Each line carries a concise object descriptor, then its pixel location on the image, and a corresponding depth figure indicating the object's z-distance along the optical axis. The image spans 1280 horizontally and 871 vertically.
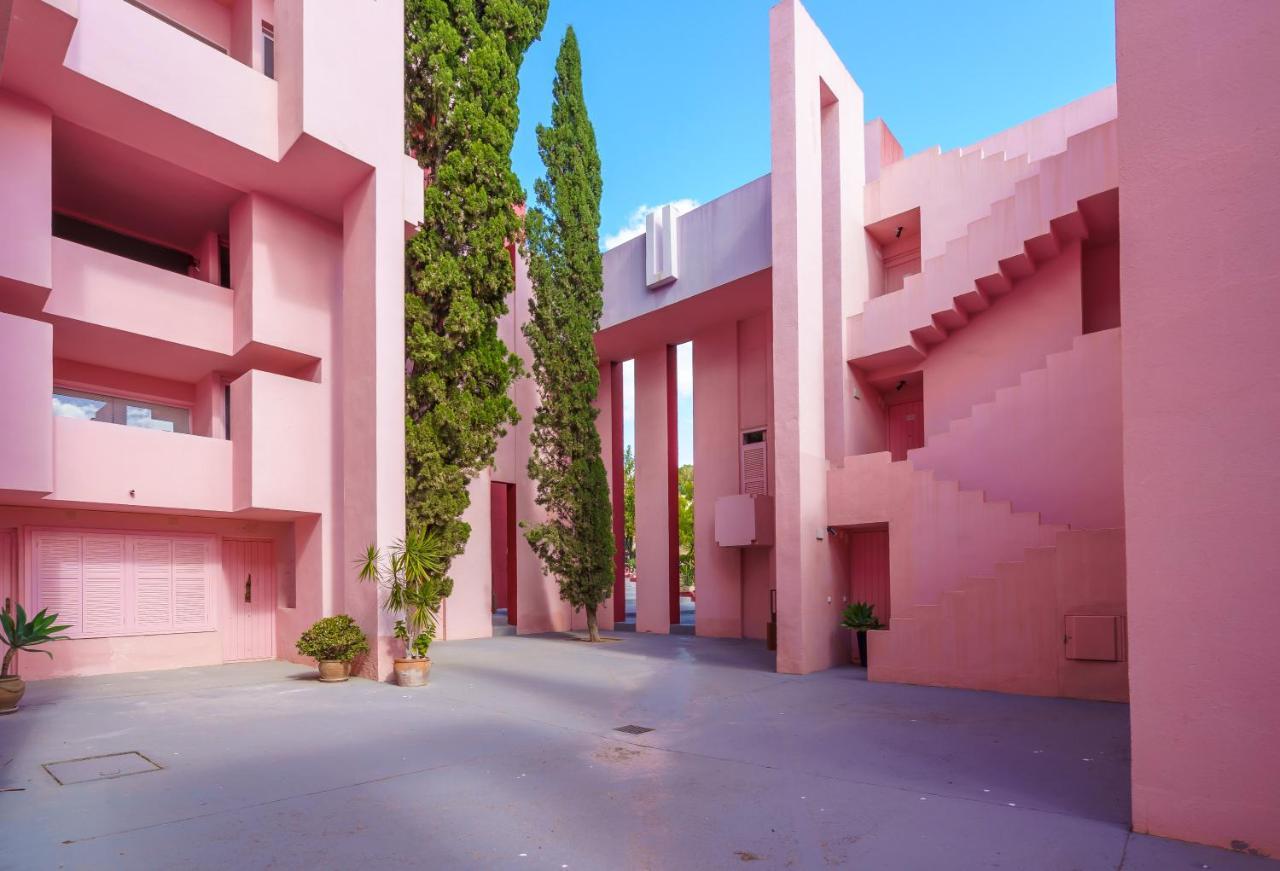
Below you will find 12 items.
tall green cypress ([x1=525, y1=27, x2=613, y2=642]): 17.91
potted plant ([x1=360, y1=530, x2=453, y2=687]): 12.55
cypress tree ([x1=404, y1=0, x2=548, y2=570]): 14.16
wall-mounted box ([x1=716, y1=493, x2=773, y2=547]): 18.55
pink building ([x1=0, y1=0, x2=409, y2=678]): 11.46
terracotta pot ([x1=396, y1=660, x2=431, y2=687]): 12.13
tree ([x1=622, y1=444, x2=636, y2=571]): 30.52
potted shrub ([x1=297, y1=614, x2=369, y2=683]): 12.44
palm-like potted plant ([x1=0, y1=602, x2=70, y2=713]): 9.95
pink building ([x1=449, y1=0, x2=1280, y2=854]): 5.24
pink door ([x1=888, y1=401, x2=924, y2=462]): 16.80
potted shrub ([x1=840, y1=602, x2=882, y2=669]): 14.23
